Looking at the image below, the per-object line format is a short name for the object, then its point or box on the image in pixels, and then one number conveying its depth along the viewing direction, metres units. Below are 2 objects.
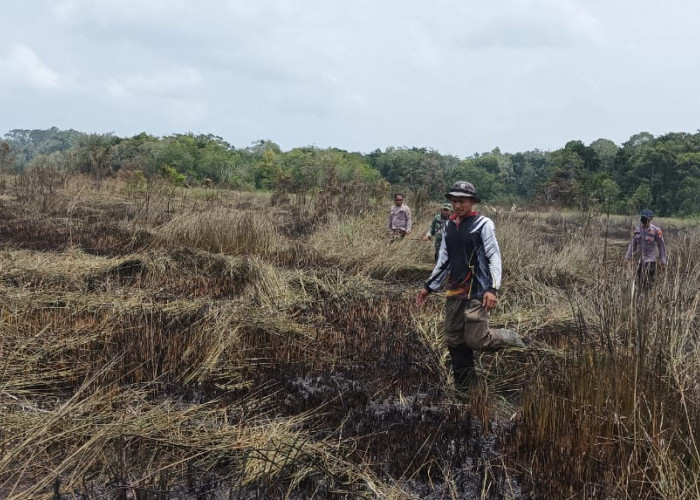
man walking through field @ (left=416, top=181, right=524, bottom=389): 4.14
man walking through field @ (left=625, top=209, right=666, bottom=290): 7.59
